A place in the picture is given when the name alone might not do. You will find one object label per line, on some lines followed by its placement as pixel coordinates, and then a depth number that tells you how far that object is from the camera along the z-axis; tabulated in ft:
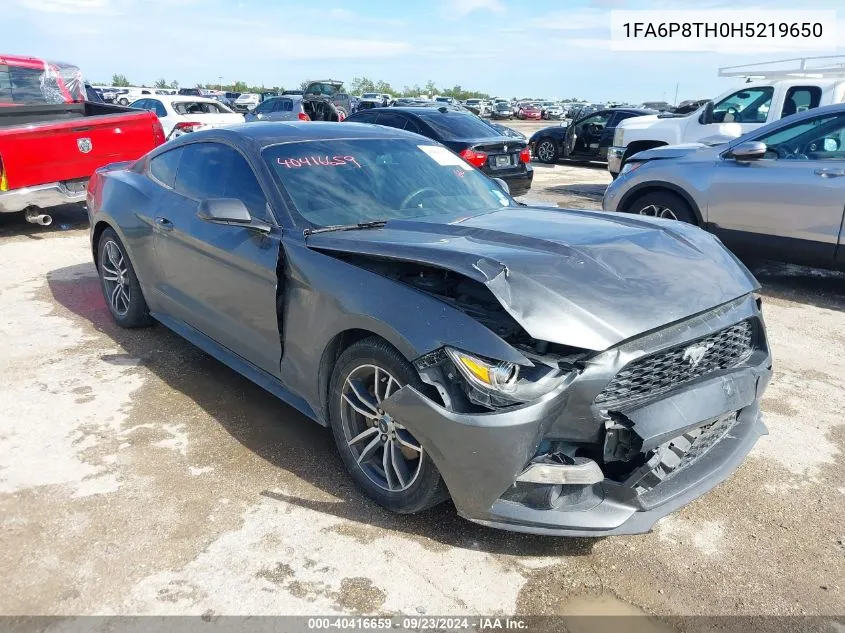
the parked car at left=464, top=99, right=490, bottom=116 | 154.89
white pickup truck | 33.19
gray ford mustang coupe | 8.12
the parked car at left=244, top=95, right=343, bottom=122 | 60.61
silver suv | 19.58
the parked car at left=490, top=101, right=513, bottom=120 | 154.30
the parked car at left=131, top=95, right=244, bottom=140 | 43.60
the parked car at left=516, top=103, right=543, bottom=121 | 153.07
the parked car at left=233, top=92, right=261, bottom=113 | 125.08
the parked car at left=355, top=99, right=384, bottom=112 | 89.77
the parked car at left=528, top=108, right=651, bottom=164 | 56.59
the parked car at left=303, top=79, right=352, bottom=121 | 105.70
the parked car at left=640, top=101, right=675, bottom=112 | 115.55
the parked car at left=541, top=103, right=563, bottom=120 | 152.87
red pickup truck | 24.66
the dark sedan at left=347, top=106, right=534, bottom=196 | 31.35
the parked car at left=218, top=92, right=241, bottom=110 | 129.85
